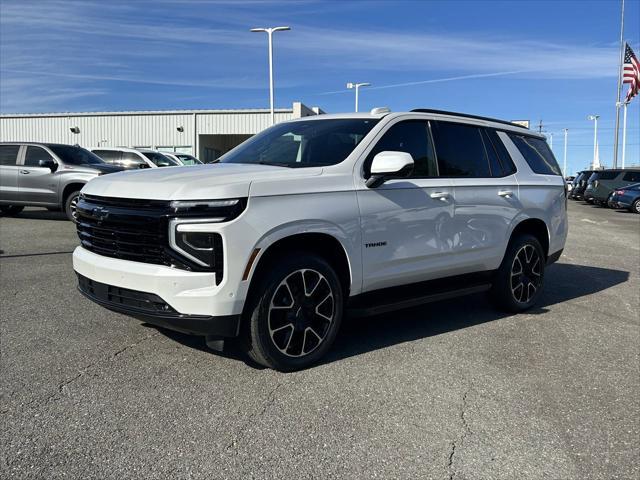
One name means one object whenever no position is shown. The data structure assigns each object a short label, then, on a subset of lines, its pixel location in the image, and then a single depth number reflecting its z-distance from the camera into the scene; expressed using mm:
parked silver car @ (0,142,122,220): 12250
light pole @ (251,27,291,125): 29172
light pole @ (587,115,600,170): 67188
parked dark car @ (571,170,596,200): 30438
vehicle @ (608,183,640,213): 24727
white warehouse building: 38469
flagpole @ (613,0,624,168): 40656
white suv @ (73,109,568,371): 3512
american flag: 31281
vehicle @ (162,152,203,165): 19297
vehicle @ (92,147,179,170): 16406
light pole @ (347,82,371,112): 42512
